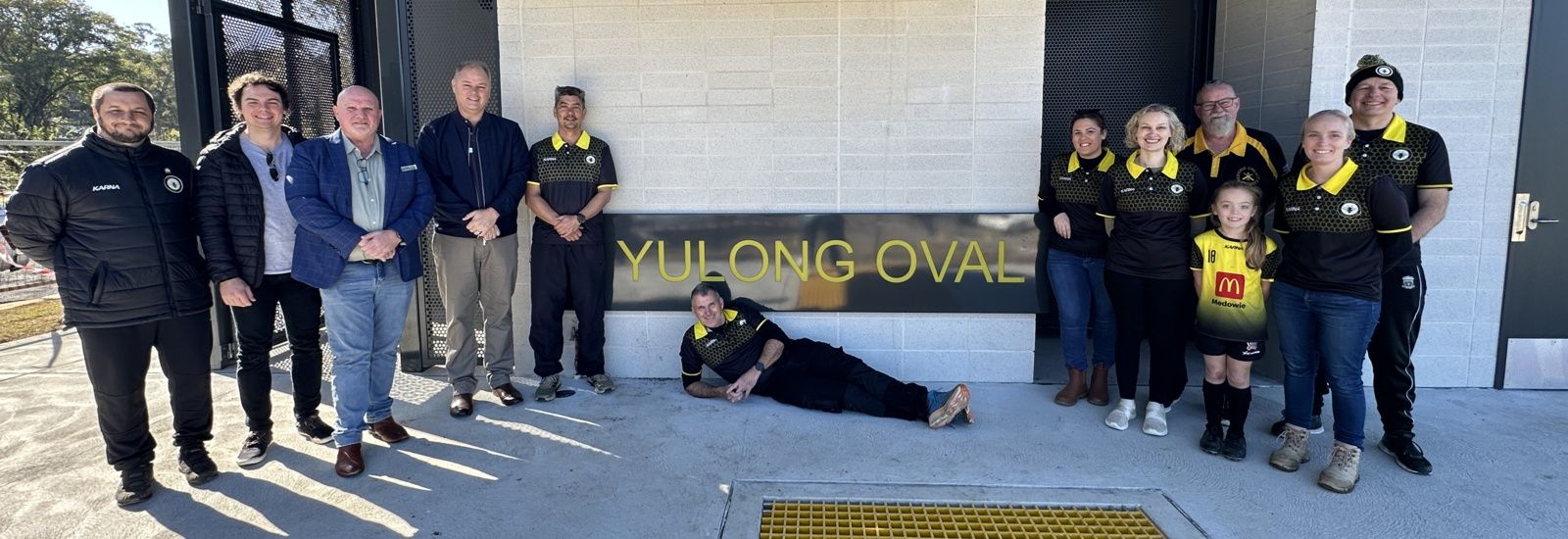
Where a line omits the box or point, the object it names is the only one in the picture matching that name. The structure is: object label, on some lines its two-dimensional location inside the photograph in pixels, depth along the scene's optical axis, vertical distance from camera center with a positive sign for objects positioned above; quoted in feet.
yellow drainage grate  8.33 -3.51
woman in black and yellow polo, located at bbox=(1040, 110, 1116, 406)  12.38 -0.95
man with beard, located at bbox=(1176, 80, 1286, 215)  11.50 +0.70
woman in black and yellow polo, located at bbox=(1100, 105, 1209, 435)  11.02 -0.75
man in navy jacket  12.19 -0.40
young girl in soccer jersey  10.11 -1.37
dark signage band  13.76 -1.15
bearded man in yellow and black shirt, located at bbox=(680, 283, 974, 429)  12.23 -2.76
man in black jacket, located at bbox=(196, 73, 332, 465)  9.78 -0.53
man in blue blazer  9.87 -0.55
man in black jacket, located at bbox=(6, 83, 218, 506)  8.82 -0.72
